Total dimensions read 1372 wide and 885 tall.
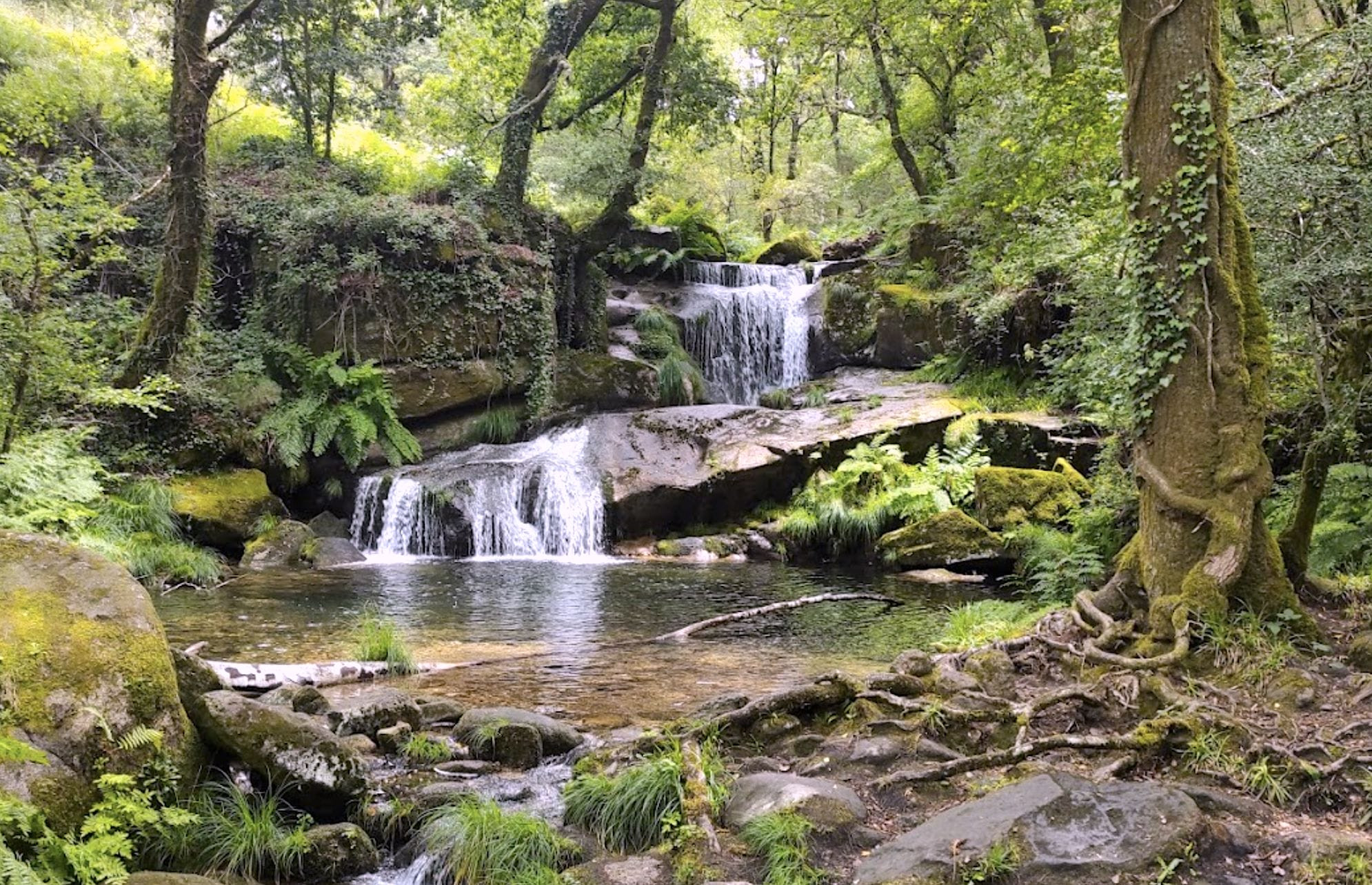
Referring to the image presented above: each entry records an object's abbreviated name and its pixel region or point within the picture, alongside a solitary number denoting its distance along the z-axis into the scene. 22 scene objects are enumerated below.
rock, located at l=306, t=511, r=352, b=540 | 13.34
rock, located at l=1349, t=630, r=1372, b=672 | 4.38
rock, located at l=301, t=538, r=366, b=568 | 12.21
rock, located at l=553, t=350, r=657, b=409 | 17.47
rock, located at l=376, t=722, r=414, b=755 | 4.70
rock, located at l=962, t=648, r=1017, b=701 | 4.90
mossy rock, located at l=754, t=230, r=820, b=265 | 24.19
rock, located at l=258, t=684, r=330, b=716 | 4.96
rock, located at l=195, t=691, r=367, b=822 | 3.63
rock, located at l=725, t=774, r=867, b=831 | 3.48
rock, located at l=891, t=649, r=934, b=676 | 5.21
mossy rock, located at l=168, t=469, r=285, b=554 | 11.85
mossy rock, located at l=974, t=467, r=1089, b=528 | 11.30
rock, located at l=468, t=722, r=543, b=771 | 4.59
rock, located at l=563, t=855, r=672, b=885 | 3.26
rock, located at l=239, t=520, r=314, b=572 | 11.91
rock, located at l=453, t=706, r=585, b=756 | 4.74
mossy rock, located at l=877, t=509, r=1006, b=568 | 11.24
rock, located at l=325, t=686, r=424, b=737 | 4.84
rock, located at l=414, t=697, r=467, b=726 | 5.20
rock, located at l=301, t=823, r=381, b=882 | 3.41
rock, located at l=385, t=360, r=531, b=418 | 15.62
